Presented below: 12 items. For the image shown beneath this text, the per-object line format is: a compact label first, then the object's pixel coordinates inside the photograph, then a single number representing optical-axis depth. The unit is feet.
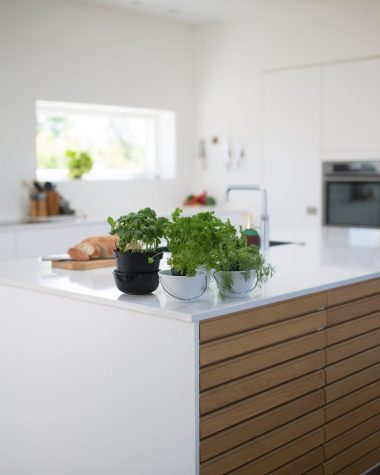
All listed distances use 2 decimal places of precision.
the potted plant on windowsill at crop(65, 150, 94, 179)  19.04
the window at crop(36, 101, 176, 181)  19.22
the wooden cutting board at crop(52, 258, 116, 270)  9.37
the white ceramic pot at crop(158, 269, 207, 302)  7.00
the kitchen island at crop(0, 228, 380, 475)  6.82
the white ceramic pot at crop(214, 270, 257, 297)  7.25
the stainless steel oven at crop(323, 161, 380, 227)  18.12
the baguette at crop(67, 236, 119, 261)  9.52
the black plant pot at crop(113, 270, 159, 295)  7.45
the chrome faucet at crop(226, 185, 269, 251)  10.70
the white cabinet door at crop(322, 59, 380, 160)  17.75
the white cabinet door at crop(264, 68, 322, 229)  18.99
